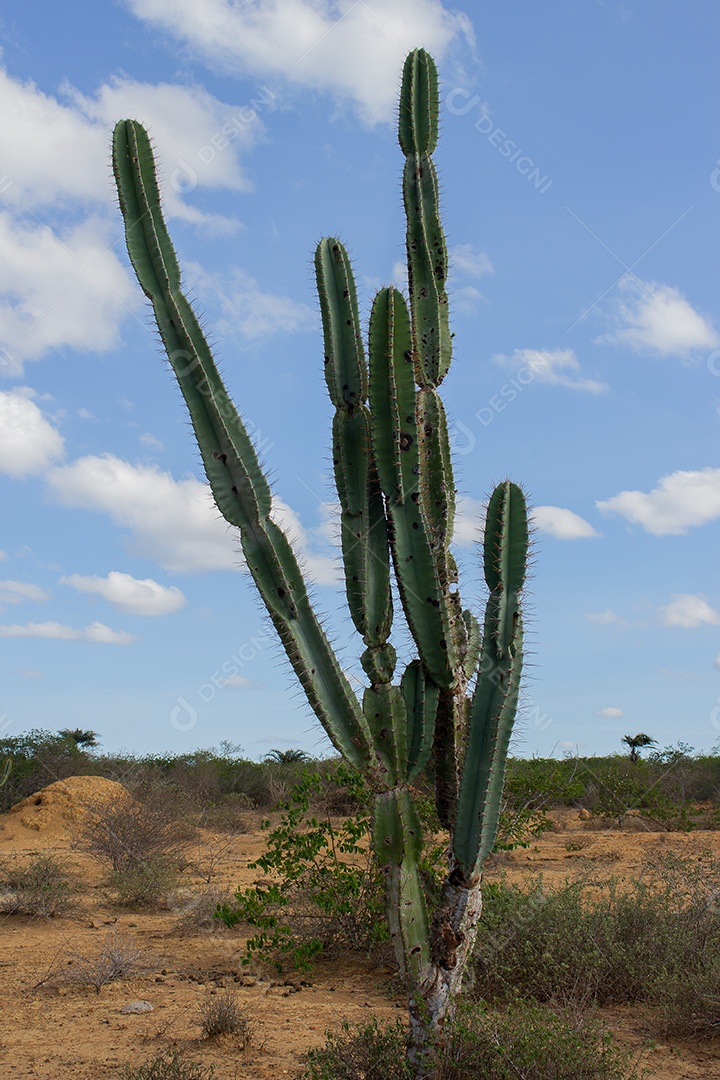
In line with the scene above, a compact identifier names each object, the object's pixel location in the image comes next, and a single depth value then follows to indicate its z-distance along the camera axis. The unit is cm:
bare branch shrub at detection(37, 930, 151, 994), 687
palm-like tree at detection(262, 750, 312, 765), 2647
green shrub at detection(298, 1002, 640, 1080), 439
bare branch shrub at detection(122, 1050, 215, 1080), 455
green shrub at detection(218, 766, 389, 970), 590
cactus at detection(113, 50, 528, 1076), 448
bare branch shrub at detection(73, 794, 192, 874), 1076
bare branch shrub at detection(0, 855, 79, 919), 948
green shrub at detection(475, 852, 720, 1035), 577
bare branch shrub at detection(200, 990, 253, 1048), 549
